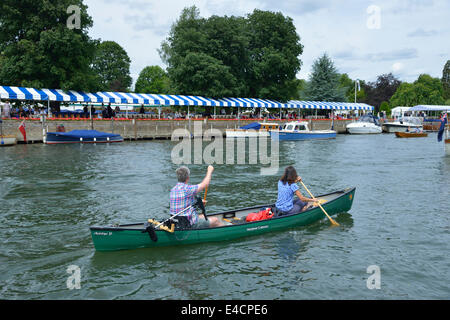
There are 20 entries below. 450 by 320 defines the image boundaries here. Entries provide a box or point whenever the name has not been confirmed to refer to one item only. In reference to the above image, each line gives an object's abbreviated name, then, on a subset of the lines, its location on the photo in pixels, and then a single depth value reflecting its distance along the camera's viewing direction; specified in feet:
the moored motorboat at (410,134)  176.86
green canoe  32.89
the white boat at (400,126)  201.87
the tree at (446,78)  379.63
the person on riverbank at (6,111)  123.24
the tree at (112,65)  290.56
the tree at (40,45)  131.13
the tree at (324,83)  254.68
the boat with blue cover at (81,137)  122.83
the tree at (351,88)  390.30
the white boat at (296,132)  150.30
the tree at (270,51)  205.26
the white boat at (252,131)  154.10
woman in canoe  37.40
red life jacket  39.31
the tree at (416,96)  327.47
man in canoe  31.94
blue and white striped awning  123.16
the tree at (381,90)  358.84
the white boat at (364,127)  203.51
